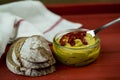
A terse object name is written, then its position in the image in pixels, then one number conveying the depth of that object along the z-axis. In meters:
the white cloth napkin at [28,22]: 0.58
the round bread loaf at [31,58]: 0.49
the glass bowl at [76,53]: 0.50
